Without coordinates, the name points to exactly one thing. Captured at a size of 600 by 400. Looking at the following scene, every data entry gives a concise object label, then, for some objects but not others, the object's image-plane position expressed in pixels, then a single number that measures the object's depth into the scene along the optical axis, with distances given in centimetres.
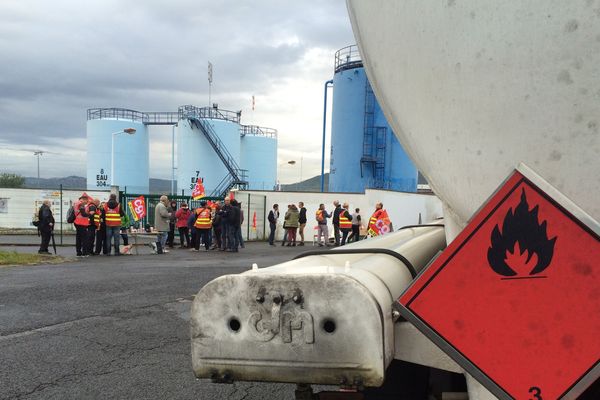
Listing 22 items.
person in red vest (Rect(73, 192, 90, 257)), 1326
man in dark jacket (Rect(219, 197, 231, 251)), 1534
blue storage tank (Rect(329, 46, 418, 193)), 2589
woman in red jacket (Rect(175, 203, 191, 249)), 1688
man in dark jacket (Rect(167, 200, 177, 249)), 1716
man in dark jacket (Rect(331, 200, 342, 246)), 1912
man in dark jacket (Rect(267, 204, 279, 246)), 2008
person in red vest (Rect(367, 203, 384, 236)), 1304
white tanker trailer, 114
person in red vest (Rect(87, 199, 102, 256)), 1343
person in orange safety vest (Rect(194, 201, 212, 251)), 1595
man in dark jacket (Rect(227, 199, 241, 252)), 1533
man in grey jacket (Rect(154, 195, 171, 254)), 1484
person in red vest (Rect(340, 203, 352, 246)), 1884
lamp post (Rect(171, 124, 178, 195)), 3656
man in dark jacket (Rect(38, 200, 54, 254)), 1336
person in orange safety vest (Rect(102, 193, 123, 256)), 1377
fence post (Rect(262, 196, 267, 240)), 2295
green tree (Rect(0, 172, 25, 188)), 7450
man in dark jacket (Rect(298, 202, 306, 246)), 1964
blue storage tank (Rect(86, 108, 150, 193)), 3778
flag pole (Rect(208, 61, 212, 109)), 4065
